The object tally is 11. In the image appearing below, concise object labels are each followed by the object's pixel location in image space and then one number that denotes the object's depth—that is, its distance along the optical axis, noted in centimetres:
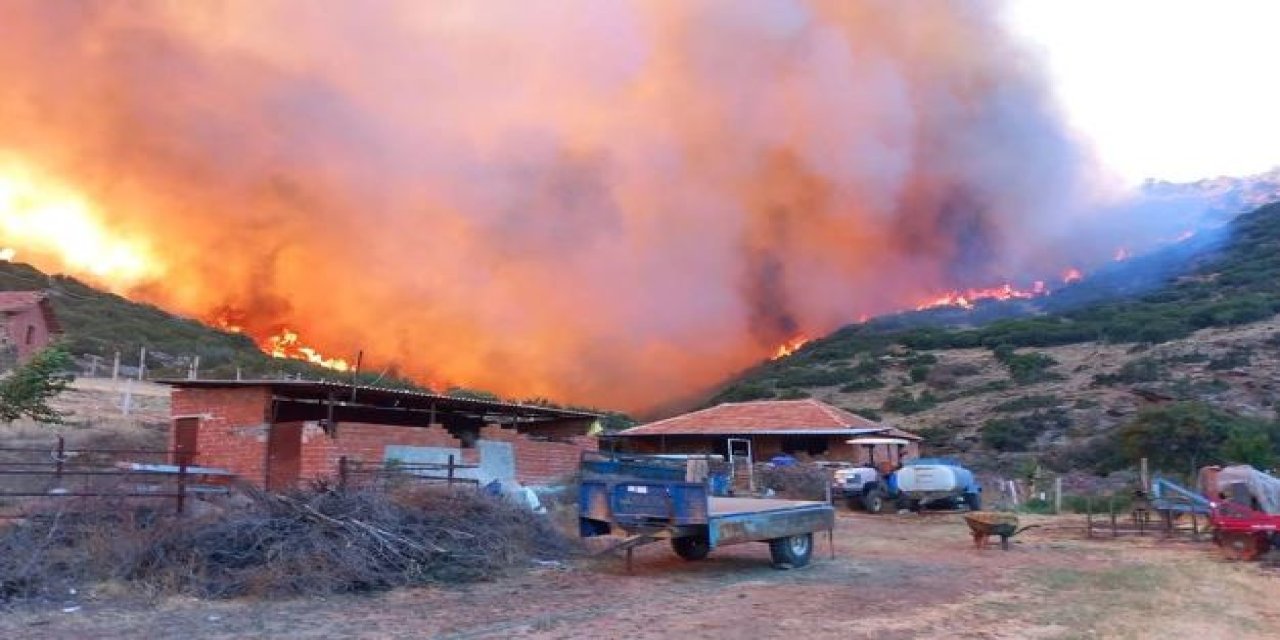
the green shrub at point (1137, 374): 4919
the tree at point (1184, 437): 3005
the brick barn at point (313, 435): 1867
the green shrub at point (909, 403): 5422
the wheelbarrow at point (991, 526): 1719
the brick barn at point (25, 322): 4016
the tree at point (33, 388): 1883
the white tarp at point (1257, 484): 1509
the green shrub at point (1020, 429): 4441
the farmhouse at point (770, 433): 3612
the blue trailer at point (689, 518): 1280
